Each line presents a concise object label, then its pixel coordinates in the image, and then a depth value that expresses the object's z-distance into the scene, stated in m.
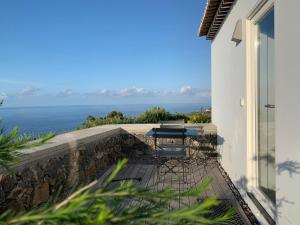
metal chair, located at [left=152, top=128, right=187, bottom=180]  3.95
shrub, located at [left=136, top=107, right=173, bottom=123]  7.85
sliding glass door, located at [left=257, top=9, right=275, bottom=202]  2.37
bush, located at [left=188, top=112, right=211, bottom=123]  6.99
